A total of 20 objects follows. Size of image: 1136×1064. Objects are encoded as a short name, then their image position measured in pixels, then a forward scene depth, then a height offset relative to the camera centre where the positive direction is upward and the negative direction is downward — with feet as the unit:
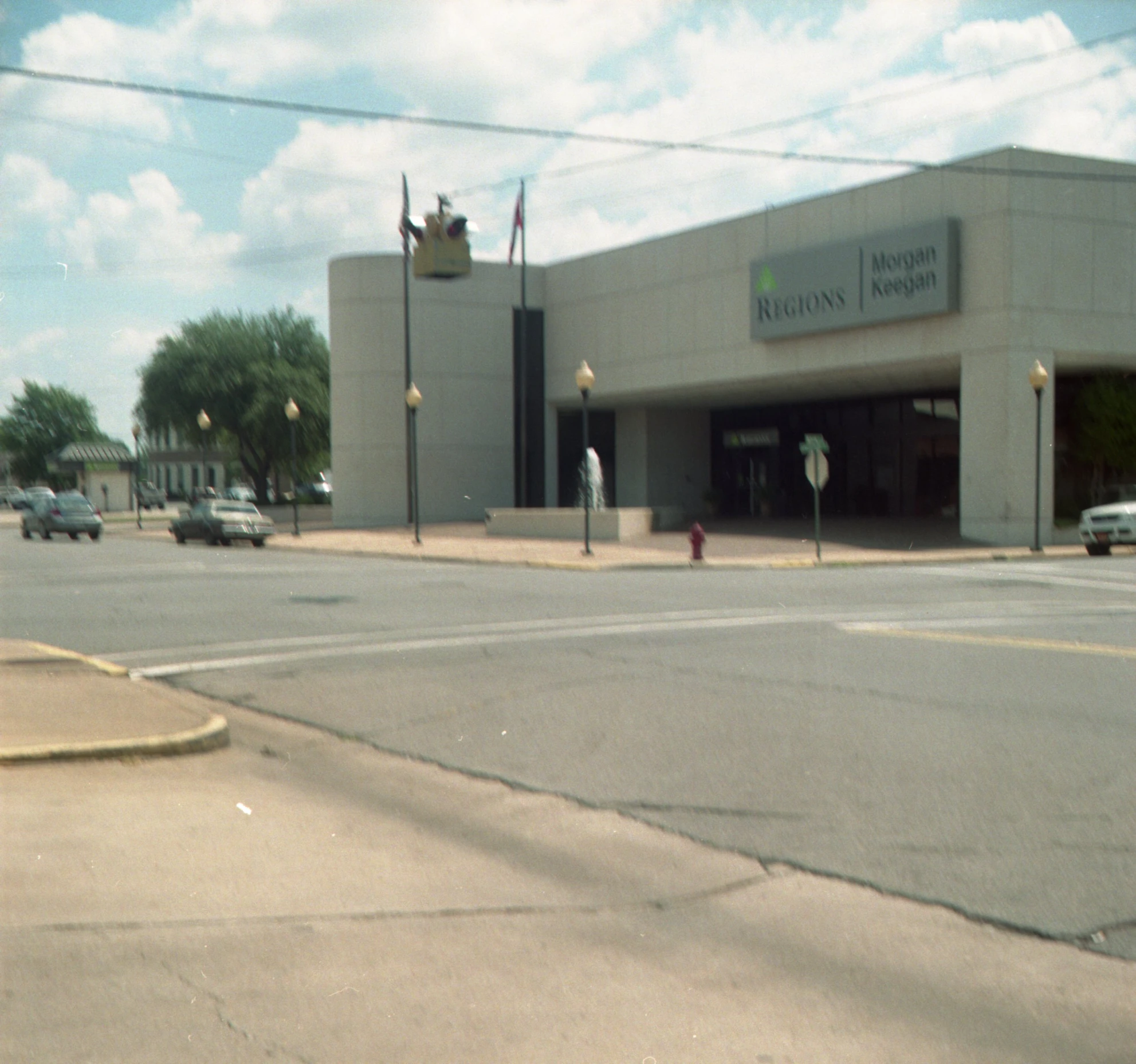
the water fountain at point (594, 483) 158.10 -0.47
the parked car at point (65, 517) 140.46 -3.61
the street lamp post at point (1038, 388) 96.43 +6.60
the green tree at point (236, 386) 205.67 +15.77
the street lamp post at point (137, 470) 164.76 +1.91
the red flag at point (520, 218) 148.77 +30.85
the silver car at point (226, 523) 125.90 -3.98
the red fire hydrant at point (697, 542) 94.79 -4.74
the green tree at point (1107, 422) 112.27 +4.59
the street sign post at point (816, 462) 95.09 +1.08
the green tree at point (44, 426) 266.16 +12.55
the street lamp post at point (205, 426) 158.51 +7.45
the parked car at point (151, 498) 263.29 -2.95
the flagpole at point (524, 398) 159.74 +10.26
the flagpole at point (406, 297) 142.31 +21.30
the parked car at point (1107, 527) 95.66 -3.97
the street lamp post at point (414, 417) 118.32 +6.43
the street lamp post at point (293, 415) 129.49 +6.99
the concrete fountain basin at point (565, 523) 119.55 -4.26
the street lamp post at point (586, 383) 99.66 +7.67
